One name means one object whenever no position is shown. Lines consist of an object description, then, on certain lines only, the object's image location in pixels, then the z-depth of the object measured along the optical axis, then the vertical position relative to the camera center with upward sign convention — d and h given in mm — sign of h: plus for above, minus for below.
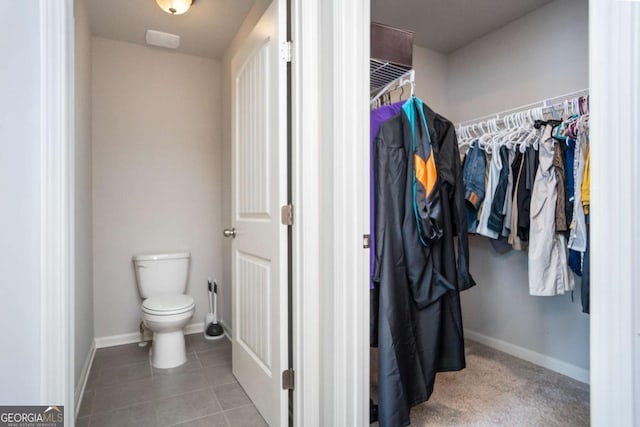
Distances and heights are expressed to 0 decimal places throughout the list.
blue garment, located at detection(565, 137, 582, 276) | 1744 +96
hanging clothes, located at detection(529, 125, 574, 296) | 1845 -171
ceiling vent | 2486 +1343
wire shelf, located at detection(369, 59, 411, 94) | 1641 +726
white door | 1447 -23
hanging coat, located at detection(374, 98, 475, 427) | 1376 -258
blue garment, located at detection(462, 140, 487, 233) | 2256 +204
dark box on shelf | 1592 +821
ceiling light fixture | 2033 +1291
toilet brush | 2748 -937
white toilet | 2125 -610
